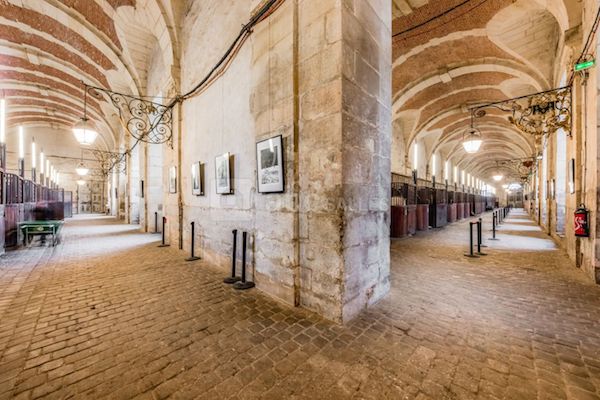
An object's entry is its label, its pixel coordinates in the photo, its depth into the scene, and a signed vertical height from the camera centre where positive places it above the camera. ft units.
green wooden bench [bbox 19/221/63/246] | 23.13 -2.68
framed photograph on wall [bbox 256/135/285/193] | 10.78 +1.65
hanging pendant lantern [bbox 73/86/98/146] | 22.70 +6.57
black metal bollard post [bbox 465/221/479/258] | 19.40 -4.37
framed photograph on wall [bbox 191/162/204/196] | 18.95 +1.83
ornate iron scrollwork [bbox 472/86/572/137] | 17.21 +7.12
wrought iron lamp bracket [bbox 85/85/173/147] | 21.76 +7.78
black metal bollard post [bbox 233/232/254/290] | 12.59 -4.39
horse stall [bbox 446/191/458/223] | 47.85 -1.27
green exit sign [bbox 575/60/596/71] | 13.34 +7.63
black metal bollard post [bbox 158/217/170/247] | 24.36 -4.22
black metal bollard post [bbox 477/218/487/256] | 19.90 -3.79
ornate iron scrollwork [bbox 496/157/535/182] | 51.04 +9.07
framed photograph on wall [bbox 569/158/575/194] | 16.65 +1.66
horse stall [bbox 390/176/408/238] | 30.50 -2.06
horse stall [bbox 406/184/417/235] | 32.07 -1.25
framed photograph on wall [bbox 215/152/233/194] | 15.01 +1.73
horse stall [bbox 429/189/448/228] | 40.37 -1.72
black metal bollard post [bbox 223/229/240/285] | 13.46 -3.99
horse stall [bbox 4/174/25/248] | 23.71 -1.07
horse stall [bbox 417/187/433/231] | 36.24 -1.10
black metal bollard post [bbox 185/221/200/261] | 18.53 -4.32
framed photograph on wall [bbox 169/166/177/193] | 23.06 +2.08
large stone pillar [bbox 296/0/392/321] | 8.94 +1.84
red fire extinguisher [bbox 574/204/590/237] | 13.94 -1.41
